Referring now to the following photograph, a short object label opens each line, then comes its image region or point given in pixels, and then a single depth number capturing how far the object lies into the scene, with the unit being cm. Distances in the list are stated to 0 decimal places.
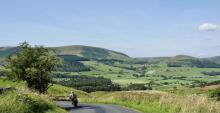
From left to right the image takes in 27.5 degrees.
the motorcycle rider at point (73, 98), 5688
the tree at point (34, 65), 5274
